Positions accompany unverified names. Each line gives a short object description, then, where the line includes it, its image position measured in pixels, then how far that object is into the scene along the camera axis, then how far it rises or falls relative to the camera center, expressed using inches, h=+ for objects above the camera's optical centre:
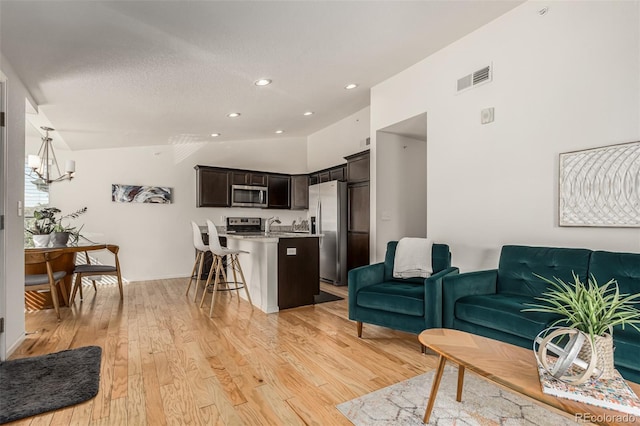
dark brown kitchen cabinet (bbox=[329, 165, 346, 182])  221.8 +28.9
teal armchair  101.7 -27.9
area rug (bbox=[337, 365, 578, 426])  69.7 -44.4
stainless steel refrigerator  210.2 -9.7
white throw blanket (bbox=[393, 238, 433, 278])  127.0 -18.1
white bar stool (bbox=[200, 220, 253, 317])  154.3 -18.1
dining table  155.3 -28.1
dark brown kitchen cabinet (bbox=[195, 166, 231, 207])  235.9 +20.0
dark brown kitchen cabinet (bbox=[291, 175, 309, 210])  267.7 +18.3
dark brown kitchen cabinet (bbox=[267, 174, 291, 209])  260.7 +18.7
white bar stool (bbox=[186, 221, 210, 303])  174.7 -15.9
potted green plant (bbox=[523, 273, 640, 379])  52.1 -17.4
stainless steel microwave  247.1 +14.3
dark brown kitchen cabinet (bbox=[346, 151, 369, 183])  195.2 +29.1
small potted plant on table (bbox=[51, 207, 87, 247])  164.9 -9.7
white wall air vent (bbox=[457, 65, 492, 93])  125.1 +53.8
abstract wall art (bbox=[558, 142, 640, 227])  89.3 +8.0
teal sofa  72.6 -24.3
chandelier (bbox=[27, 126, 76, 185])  164.7 +32.7
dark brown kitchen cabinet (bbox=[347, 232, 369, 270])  198.2 -22.2
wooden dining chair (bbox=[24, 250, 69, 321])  131.6 -26.8
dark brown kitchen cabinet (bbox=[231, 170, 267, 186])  247.9 +27.9
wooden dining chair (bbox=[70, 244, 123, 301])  163.3 -28.8
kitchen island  153.6 -27.7
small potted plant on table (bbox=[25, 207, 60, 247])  159.8 -7.9
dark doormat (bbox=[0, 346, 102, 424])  74.5 -44.1
